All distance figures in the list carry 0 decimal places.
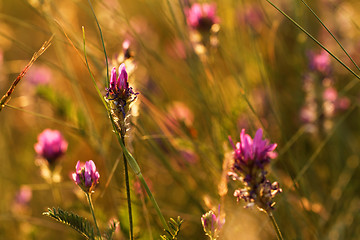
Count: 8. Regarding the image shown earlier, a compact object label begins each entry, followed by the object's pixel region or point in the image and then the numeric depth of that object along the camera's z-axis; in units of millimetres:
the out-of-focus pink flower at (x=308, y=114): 1493
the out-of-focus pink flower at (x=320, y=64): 1468
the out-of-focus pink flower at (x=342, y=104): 1532
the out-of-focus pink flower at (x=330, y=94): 1482
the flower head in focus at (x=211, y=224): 1311
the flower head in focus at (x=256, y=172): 1300
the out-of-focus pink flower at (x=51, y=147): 1453
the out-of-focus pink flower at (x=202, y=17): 1480
